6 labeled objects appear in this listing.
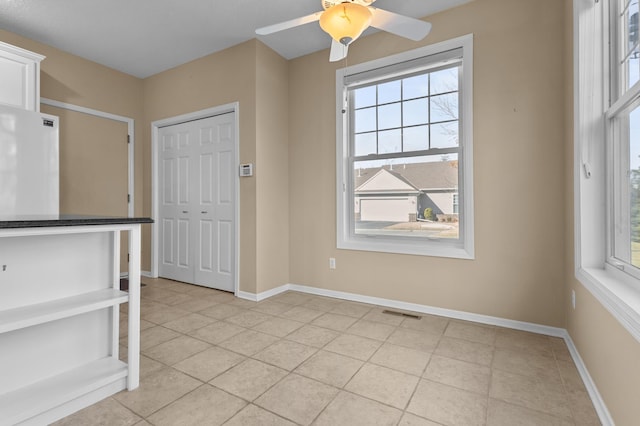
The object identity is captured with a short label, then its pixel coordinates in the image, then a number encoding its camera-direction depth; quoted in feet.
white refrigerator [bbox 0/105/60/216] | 8.66
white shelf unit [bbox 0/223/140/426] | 4.51
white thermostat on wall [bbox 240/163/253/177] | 10.98
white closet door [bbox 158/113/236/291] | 11.98
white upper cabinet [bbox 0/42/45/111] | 9.19
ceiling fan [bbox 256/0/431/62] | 5.28
